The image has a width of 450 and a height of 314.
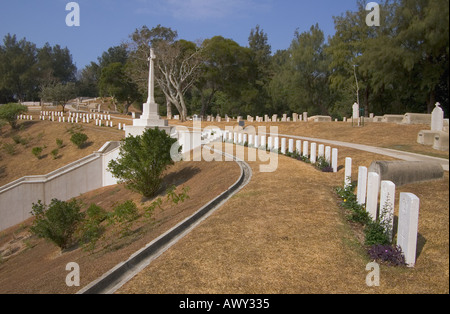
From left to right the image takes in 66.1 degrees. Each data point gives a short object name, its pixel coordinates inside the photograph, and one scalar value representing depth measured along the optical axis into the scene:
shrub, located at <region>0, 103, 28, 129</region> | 41.19
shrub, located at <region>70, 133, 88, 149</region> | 29.53
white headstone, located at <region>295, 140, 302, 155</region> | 15.81
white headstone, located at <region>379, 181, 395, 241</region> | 6.22
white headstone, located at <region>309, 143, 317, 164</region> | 14.24
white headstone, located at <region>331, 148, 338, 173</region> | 12.62
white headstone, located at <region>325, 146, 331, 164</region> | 13.34
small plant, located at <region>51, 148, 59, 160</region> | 29.46
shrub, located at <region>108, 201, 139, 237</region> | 10.96
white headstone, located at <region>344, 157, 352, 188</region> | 9.99
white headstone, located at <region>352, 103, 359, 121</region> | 29.46
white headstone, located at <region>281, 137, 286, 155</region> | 16.86
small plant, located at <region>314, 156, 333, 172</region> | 12.79
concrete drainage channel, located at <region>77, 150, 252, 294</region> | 4.85
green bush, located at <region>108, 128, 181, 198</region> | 14.15
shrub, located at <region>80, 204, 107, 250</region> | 10.62
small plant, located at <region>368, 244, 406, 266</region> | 5.41
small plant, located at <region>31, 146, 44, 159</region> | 30.17
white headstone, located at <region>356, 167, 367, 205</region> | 7.98
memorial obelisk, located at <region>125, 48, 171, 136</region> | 19.08
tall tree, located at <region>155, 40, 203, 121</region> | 40.59
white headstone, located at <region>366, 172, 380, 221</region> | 7.02
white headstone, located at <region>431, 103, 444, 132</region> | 17.10
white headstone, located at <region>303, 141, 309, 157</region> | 15.28
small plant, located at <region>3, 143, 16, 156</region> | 32.91
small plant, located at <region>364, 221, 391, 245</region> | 6.12
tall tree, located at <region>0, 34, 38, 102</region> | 74.50
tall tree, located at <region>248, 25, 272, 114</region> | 54.25
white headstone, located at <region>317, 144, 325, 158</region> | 13.85
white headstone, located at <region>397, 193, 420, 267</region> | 5.09
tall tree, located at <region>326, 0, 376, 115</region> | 38.25
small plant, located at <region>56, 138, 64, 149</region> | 31.33
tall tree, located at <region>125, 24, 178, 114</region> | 42.44
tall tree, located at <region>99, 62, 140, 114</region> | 55.58
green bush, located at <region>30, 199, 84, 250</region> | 11.10
